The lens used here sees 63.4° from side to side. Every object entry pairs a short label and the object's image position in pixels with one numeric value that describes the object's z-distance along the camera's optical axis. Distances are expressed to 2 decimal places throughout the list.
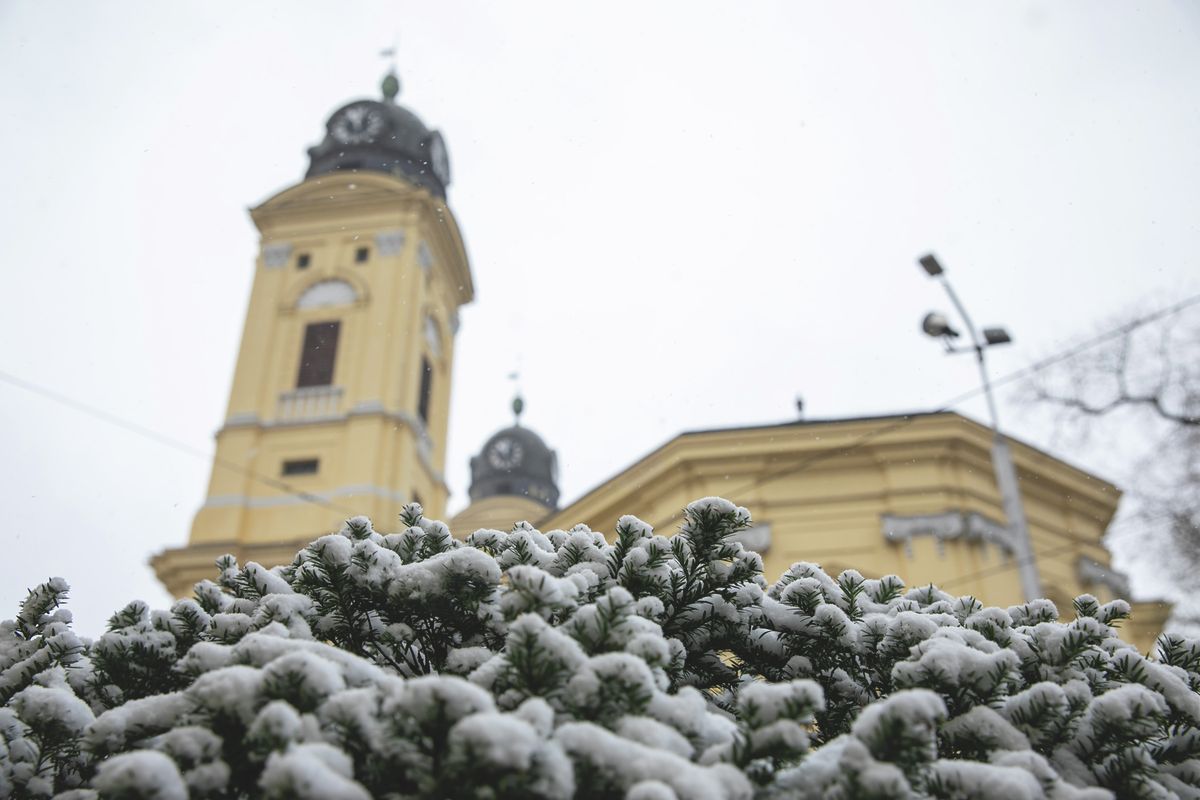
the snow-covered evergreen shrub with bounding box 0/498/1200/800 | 1.58
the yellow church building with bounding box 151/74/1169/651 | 15.67
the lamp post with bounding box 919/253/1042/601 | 11.23
